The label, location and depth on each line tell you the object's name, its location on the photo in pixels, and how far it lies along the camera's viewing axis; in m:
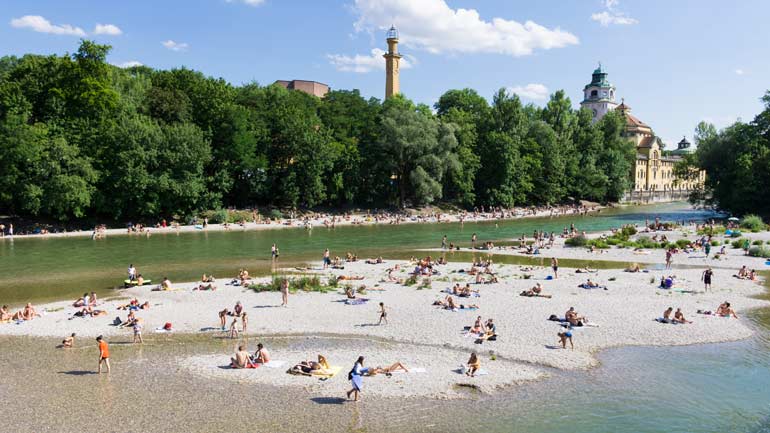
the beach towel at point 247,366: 16.91
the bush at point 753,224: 54.81
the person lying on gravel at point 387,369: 16.34
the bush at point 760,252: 39.59
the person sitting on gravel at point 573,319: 21.31
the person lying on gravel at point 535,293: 26.83
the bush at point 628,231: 51.41
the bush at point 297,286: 28.17
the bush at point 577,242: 46.31
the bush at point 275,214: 66.21
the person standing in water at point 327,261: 36.06
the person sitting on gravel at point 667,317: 21.94
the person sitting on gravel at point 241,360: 16.91
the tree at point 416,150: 72.44
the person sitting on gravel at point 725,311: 22.80
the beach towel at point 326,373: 16.30
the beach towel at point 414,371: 16.55
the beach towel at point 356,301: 25.47
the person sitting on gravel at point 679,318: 21.84
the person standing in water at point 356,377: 14.55
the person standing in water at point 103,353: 16.31
